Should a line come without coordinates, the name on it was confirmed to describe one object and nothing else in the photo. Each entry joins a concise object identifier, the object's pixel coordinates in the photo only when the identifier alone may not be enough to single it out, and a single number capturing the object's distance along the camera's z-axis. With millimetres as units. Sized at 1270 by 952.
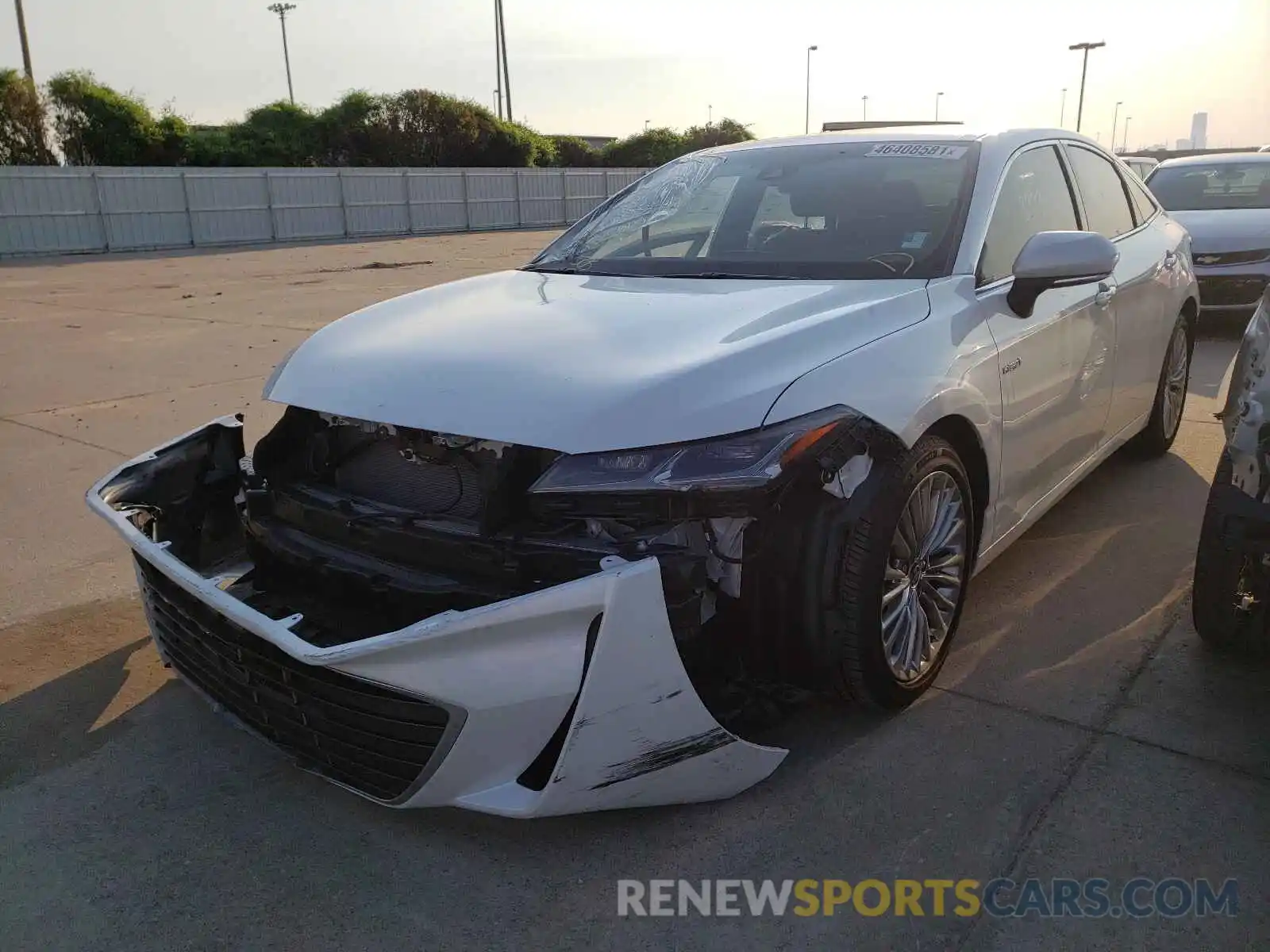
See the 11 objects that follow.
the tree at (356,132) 38531
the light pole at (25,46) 33844
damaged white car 2219
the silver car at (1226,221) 8562
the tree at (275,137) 35781
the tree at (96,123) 32281
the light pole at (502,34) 48438
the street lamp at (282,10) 75188
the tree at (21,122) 30531
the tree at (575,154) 45750
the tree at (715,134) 47688
